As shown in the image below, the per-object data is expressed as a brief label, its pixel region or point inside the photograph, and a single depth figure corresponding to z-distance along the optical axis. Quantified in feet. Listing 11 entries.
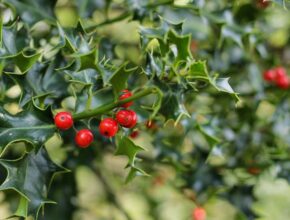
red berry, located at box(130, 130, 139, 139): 1.42
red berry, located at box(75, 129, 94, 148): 1.23
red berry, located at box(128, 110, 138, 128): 1.18
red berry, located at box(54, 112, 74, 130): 1.19
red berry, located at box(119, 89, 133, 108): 1.19
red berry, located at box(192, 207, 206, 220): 1.71
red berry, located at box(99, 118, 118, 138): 1.18
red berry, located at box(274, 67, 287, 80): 1.76
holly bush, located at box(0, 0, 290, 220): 1.20
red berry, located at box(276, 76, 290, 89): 1.76
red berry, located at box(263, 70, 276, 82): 1.80
